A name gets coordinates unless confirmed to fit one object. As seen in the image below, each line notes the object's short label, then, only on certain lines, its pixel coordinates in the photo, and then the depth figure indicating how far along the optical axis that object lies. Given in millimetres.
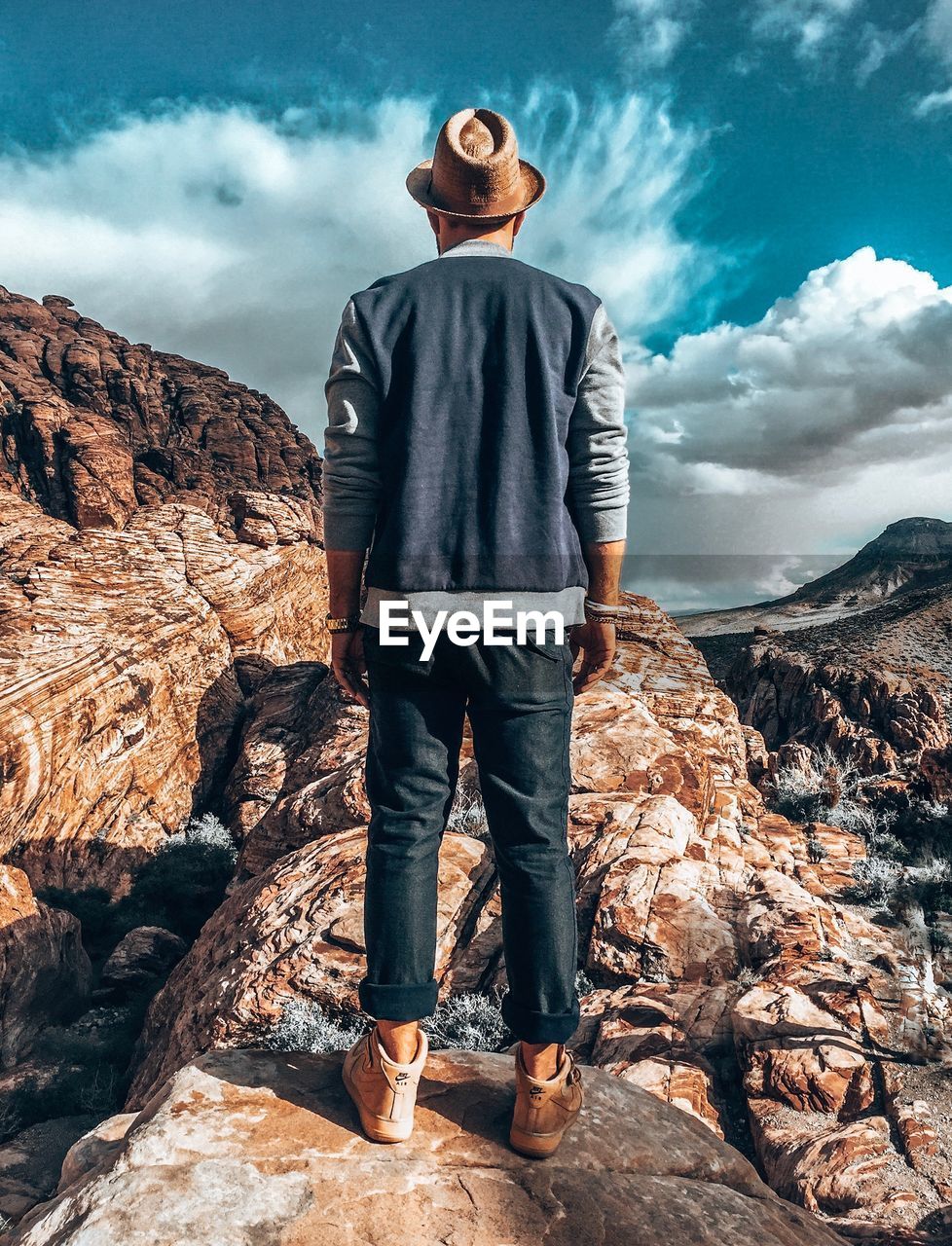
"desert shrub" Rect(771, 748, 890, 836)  8211
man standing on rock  2320
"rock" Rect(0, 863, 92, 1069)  6773
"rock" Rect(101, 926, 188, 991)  7426
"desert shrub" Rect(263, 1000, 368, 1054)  4406
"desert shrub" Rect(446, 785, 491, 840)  6535
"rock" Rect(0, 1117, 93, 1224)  4469
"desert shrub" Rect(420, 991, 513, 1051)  4562
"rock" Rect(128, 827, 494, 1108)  4652
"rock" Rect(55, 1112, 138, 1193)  2729
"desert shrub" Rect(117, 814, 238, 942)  8945
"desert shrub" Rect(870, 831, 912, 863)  7273
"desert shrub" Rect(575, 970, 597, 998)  4789
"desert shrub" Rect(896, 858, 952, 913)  5895
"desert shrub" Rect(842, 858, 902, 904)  6121
